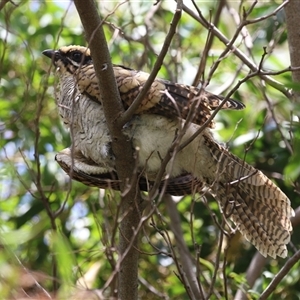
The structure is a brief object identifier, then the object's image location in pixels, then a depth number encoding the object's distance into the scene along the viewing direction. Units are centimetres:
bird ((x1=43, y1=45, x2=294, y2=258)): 740
